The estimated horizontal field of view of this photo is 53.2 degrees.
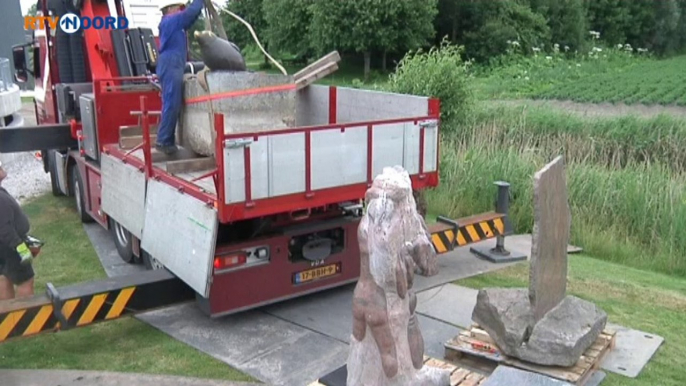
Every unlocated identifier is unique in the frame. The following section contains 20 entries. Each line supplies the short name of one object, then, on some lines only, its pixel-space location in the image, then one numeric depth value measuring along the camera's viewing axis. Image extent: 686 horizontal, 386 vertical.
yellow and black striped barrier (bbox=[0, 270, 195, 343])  5.31
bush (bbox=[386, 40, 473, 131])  14.16
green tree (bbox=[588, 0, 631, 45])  66.12
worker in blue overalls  7.26
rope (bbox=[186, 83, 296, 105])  6.87
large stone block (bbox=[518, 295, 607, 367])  5.14
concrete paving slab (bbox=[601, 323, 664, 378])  5.57
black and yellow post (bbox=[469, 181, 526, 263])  8.20
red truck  5.73
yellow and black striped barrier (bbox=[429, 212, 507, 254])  7.30
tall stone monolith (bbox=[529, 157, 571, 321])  5.18
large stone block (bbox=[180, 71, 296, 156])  6.88
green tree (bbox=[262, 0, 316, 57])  47.50
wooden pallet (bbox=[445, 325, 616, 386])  5.14
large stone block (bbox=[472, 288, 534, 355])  5.30
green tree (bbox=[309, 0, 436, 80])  42.59
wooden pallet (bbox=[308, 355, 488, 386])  5.03
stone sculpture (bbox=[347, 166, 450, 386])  3.84
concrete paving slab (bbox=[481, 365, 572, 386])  4.26
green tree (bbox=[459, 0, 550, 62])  48.56
